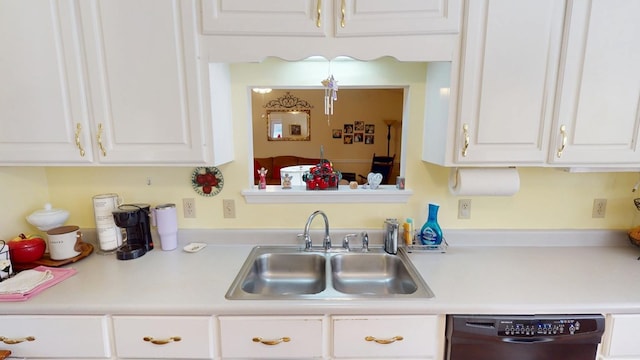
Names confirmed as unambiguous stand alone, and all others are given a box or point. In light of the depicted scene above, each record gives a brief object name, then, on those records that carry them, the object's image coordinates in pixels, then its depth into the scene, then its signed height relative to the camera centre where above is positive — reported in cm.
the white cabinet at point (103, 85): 131 +23
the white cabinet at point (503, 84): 129 +23
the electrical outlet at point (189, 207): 179 -39
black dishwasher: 119 -74
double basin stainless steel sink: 163 -70
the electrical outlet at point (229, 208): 179 -39
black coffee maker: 157 -47
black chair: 533 -46
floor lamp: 580 +24
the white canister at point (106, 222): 163 -43
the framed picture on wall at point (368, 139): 589 -1
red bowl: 146 -51
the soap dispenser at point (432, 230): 169 -48
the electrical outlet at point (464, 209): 179 -40
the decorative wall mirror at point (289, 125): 586 +24
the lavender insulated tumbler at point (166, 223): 166 -45
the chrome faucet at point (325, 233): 168 -51
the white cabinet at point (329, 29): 129 +45
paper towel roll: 154 -21
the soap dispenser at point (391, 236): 166 -51
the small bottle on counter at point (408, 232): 170 -50
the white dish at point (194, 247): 169 -58
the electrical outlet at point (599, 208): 177 -39
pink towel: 121 -59
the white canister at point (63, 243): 152 -50
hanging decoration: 162 +26
